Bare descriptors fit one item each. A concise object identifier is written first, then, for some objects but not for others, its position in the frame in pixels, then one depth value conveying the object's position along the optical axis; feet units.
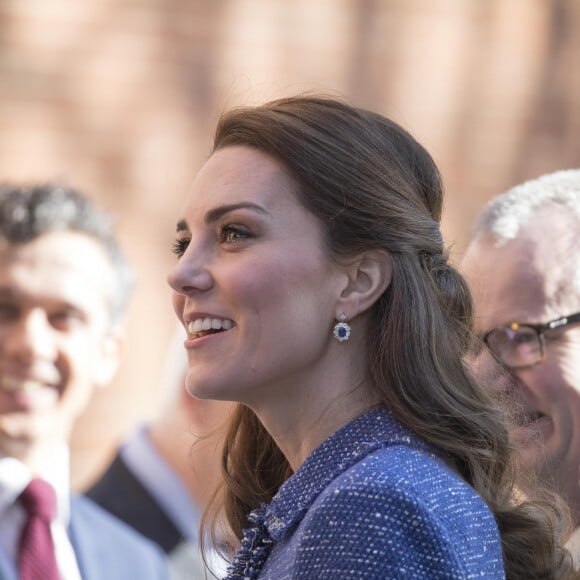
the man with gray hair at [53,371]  17.88
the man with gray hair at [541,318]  14.10
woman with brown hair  10.30
